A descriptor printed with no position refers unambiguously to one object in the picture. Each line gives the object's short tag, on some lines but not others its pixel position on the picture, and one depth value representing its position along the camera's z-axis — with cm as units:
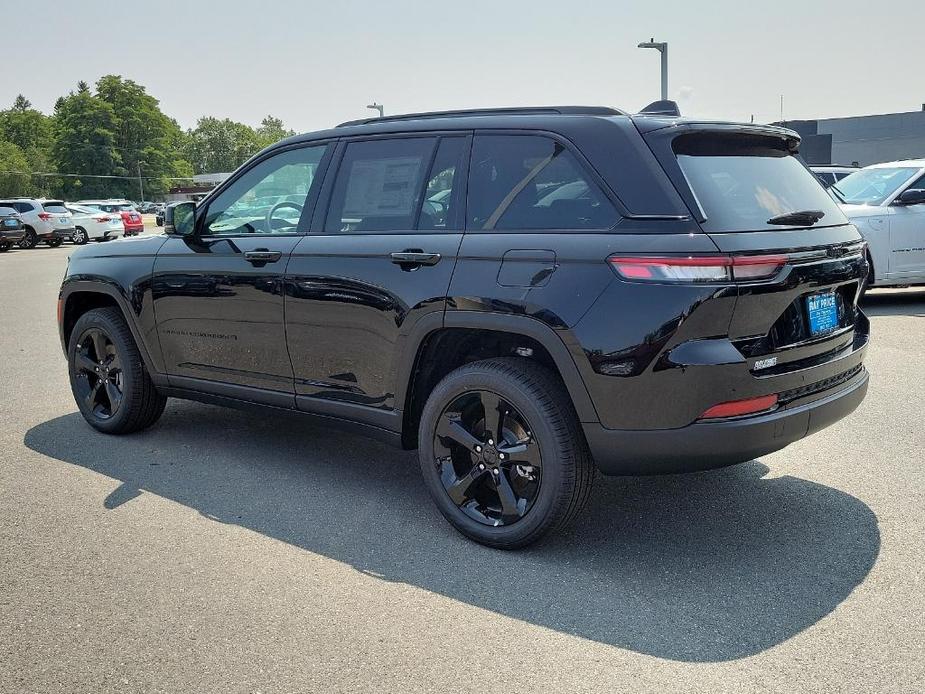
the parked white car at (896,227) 1023
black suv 332
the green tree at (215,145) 18888
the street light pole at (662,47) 2352
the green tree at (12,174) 11431
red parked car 3478
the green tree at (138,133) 11475
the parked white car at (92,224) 3262
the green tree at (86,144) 10994
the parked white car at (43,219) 3084
